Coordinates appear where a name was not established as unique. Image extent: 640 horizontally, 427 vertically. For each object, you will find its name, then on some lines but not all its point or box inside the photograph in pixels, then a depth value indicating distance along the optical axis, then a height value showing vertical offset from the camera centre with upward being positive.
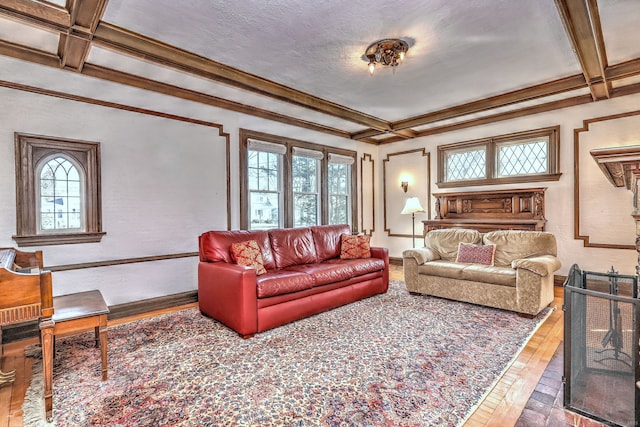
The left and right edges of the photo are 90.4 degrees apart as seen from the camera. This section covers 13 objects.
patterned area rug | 1.82 -1.15
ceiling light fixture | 2.81 +1.45
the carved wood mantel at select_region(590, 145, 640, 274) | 1.21 +0.19
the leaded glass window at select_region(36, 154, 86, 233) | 3.16 +0.18
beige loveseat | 3.29 -0.70
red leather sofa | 2.94 -0.71
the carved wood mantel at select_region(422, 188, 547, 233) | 4.60 -0.02
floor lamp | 5.51 +0.06
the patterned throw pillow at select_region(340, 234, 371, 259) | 4.35 -0.52
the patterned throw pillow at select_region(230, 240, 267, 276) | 3.33 -0.47
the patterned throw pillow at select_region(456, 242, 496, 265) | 3.91 -0.56
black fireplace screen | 1.70 -0.86
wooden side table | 2.00 -0.66
